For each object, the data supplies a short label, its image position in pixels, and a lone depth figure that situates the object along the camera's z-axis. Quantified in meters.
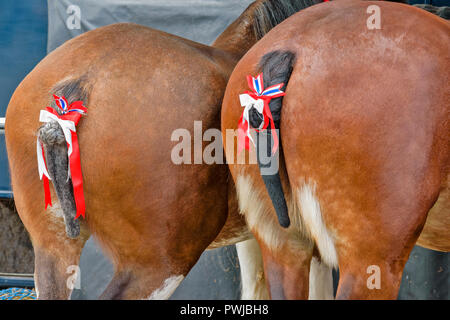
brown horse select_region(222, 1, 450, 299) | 8.21
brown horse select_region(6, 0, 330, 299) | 8.68
